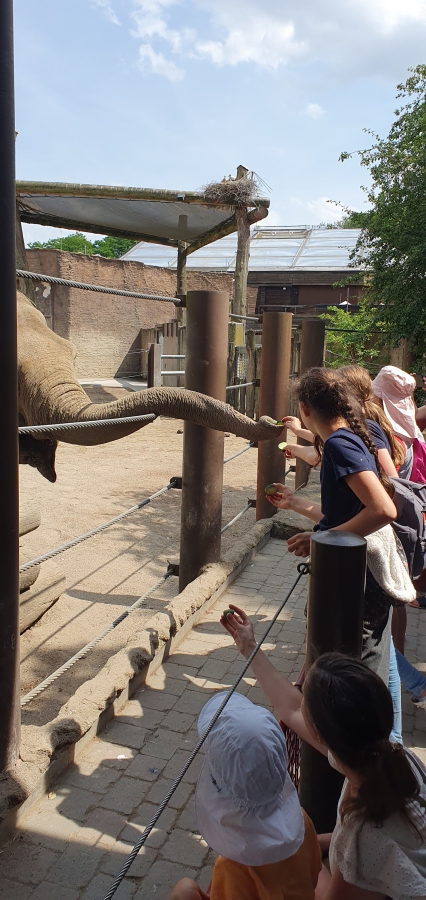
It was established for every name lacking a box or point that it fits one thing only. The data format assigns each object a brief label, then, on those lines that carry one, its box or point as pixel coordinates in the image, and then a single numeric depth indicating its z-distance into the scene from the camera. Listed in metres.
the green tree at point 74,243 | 61.09
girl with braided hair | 2.33
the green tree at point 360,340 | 12.54
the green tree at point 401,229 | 10.72
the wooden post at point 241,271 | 12.85
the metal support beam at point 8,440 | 2.17
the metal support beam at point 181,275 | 15.66
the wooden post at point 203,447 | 4.29
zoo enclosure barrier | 5.92
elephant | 3.45
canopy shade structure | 11.70
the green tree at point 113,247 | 63.86
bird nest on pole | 11.65
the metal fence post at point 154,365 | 4.01
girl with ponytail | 1.49
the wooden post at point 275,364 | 5.93
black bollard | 1.82
